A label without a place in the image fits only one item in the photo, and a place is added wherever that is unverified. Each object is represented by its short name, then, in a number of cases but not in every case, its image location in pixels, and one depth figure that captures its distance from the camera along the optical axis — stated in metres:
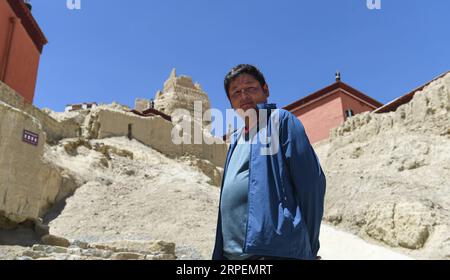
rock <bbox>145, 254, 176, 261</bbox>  5.88
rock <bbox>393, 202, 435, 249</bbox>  7.41
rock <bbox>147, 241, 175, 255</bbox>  6.83
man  1.77
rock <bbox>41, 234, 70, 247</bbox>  6.20
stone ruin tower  36.31
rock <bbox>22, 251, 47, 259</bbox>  4.86
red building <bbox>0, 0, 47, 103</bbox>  14.15
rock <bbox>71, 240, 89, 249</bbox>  6.42
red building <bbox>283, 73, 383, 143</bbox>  22.00
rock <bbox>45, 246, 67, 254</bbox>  5.22
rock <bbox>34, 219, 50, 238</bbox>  6.53
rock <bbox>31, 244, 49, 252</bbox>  5.21
